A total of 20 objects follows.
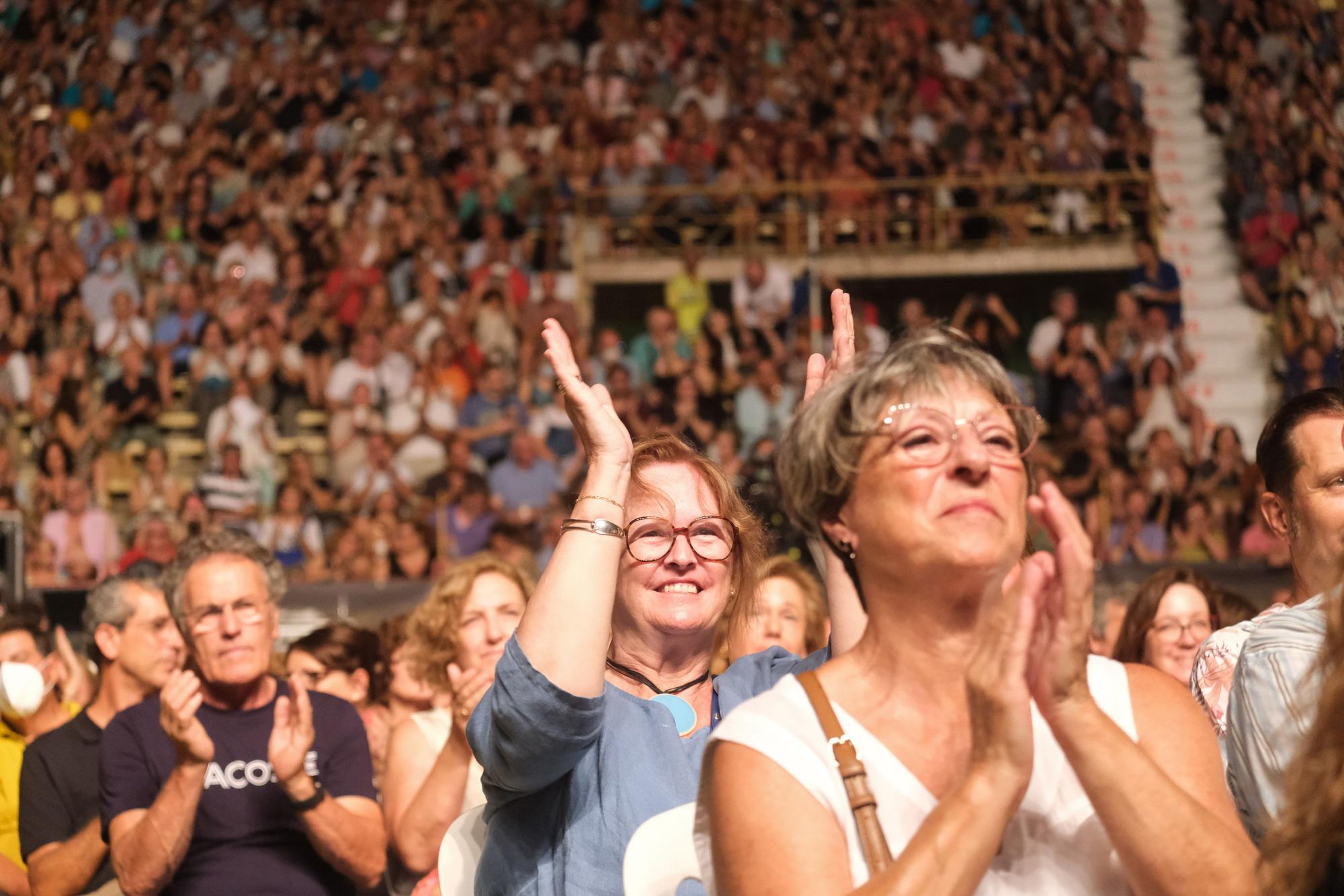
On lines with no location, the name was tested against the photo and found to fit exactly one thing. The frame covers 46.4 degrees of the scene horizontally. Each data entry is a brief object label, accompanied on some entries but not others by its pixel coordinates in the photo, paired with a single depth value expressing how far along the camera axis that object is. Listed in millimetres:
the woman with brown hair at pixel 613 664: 2131
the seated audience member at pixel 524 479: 9977
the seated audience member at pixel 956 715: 1615
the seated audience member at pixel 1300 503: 2674
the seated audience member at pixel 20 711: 4359
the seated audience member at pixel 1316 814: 1521
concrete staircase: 11914
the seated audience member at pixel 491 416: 10555
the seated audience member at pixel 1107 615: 5773
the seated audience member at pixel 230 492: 10086
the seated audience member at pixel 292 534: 9961
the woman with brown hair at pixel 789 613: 4464
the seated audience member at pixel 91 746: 3840
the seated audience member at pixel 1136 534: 9203
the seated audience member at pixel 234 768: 3447
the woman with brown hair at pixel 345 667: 5027
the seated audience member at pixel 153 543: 8773
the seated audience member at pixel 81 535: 9750
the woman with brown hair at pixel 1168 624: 4180
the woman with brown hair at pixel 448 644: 3879
